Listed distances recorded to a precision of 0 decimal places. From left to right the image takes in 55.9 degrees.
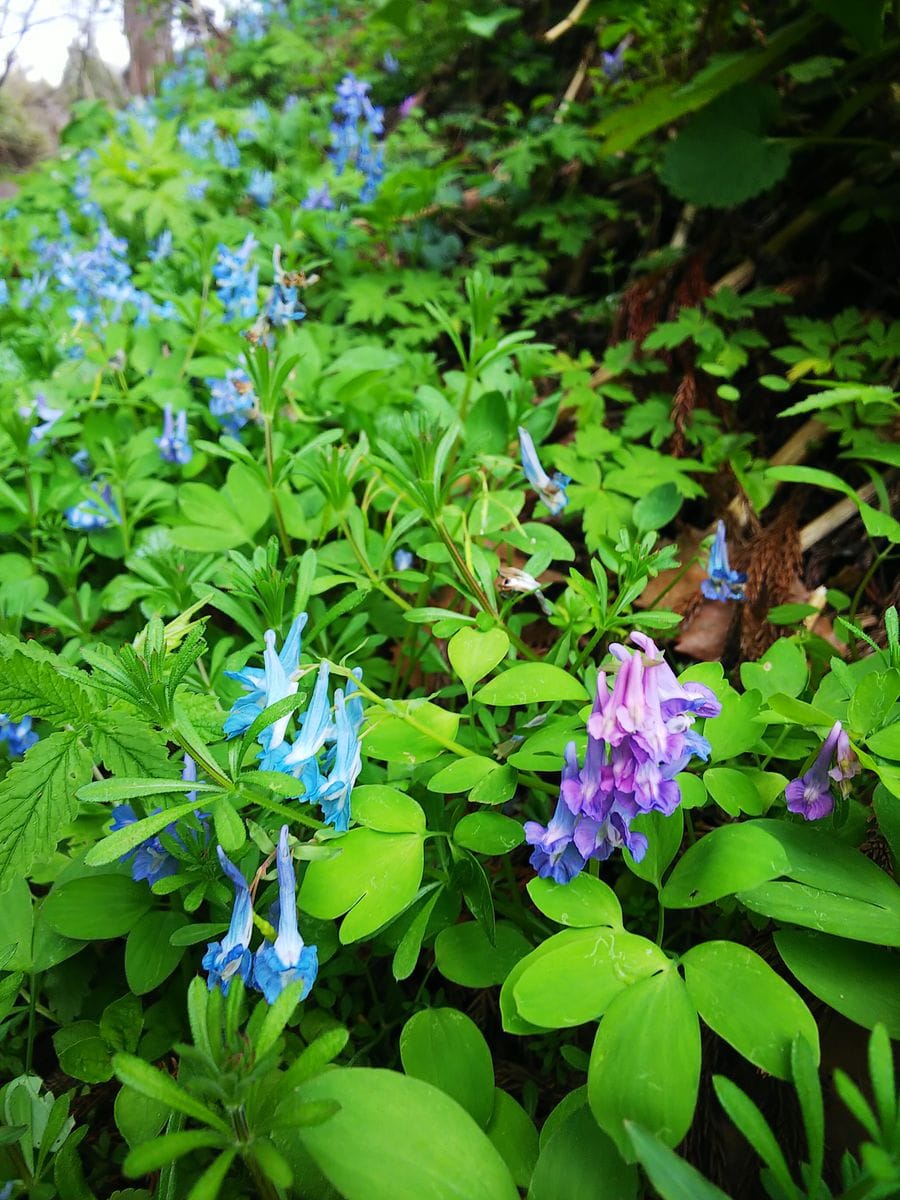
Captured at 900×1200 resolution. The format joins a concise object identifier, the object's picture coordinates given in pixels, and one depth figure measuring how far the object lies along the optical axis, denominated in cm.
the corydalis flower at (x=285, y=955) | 13
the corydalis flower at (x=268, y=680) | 14
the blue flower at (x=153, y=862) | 15
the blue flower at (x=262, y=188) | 48
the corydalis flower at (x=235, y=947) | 13
